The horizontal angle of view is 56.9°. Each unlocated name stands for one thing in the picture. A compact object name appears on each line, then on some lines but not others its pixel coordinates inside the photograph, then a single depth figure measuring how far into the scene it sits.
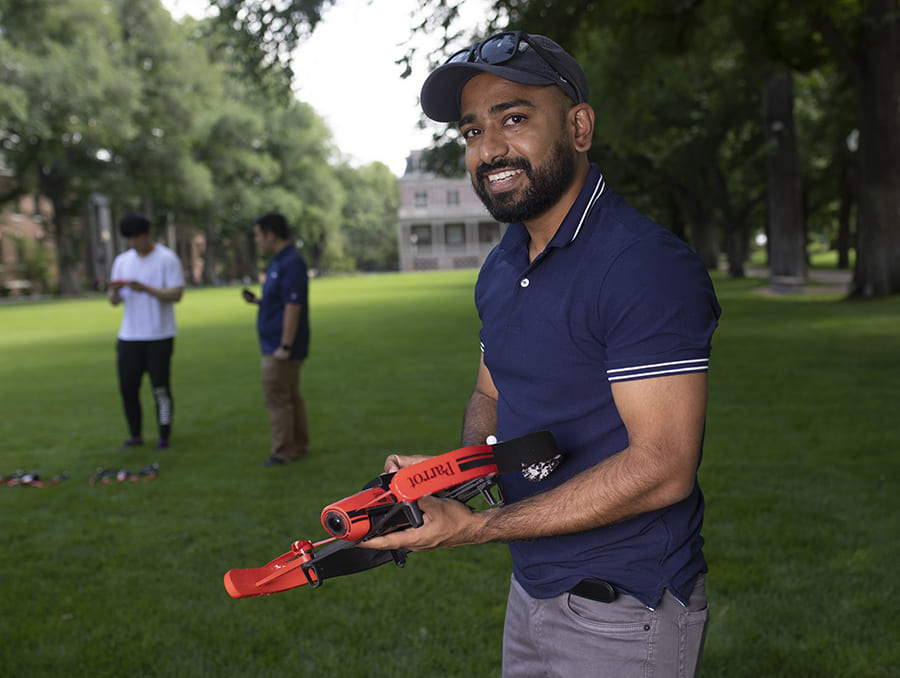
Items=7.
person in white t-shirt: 8.16
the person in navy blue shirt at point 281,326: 7.66
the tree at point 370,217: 87.44
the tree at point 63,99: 39.00
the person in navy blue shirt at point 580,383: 1.75
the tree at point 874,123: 18.94
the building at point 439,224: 103.75
